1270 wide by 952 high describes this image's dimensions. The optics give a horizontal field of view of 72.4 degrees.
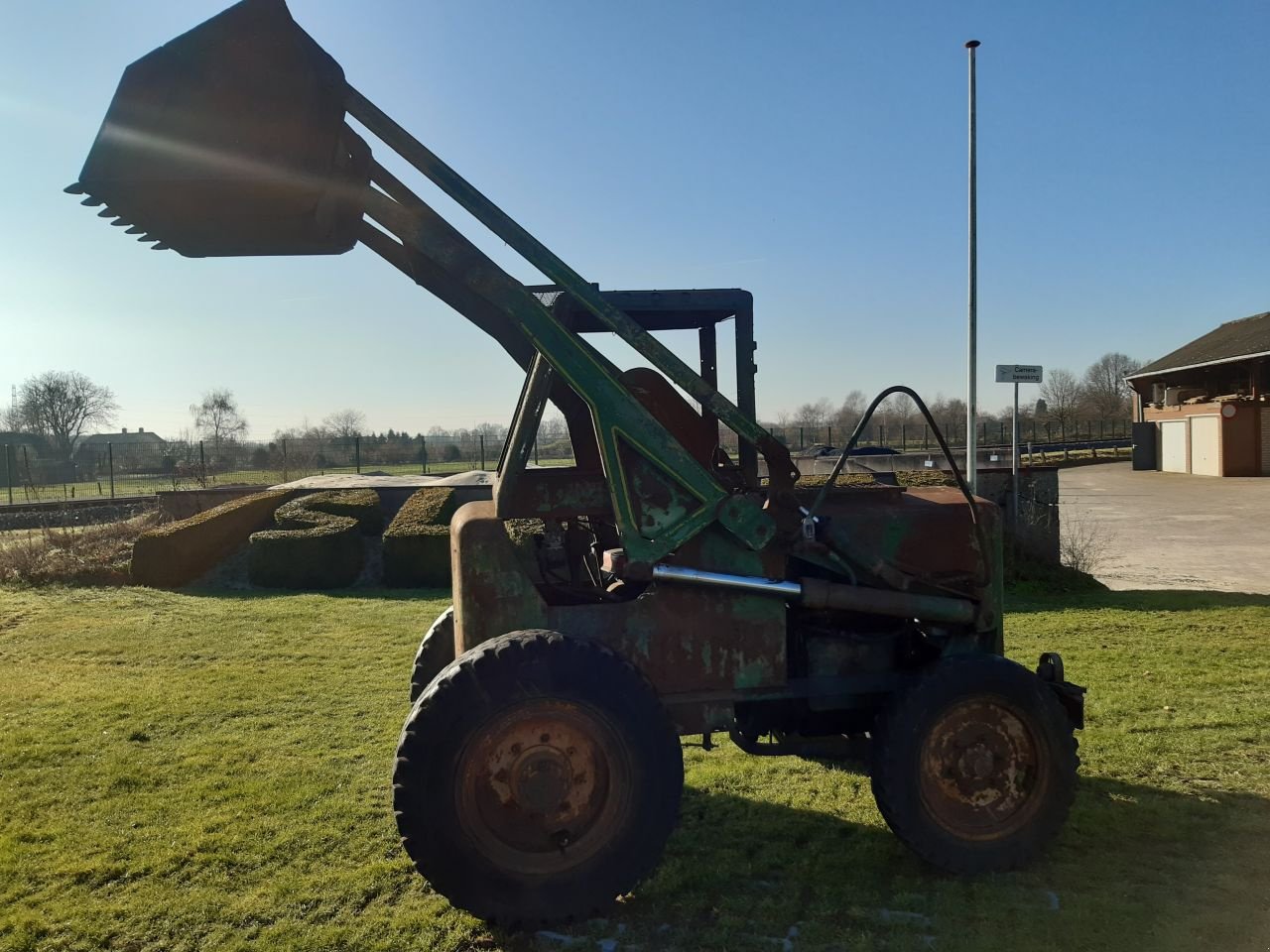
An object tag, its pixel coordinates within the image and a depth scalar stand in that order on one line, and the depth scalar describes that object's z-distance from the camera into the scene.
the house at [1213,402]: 35.91
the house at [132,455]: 31.84
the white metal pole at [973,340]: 15.20
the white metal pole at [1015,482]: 11.69
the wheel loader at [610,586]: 3.34
